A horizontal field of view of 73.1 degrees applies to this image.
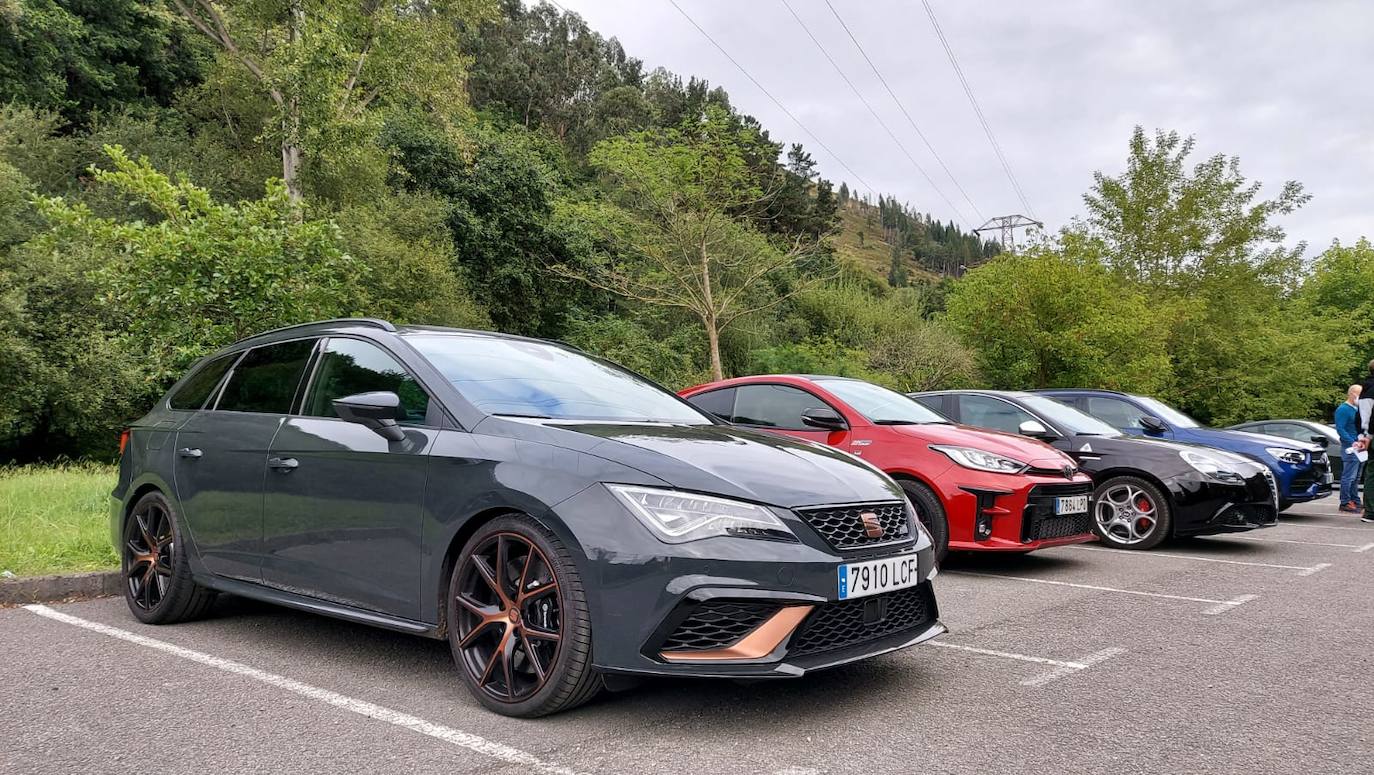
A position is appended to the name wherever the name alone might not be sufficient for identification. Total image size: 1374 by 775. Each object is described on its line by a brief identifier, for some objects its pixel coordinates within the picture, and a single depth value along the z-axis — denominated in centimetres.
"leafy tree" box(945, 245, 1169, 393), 2133
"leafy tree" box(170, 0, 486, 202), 2258
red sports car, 633
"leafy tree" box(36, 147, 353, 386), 917
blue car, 1025
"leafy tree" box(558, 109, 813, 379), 2717
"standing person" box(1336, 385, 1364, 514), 1187
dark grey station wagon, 308
